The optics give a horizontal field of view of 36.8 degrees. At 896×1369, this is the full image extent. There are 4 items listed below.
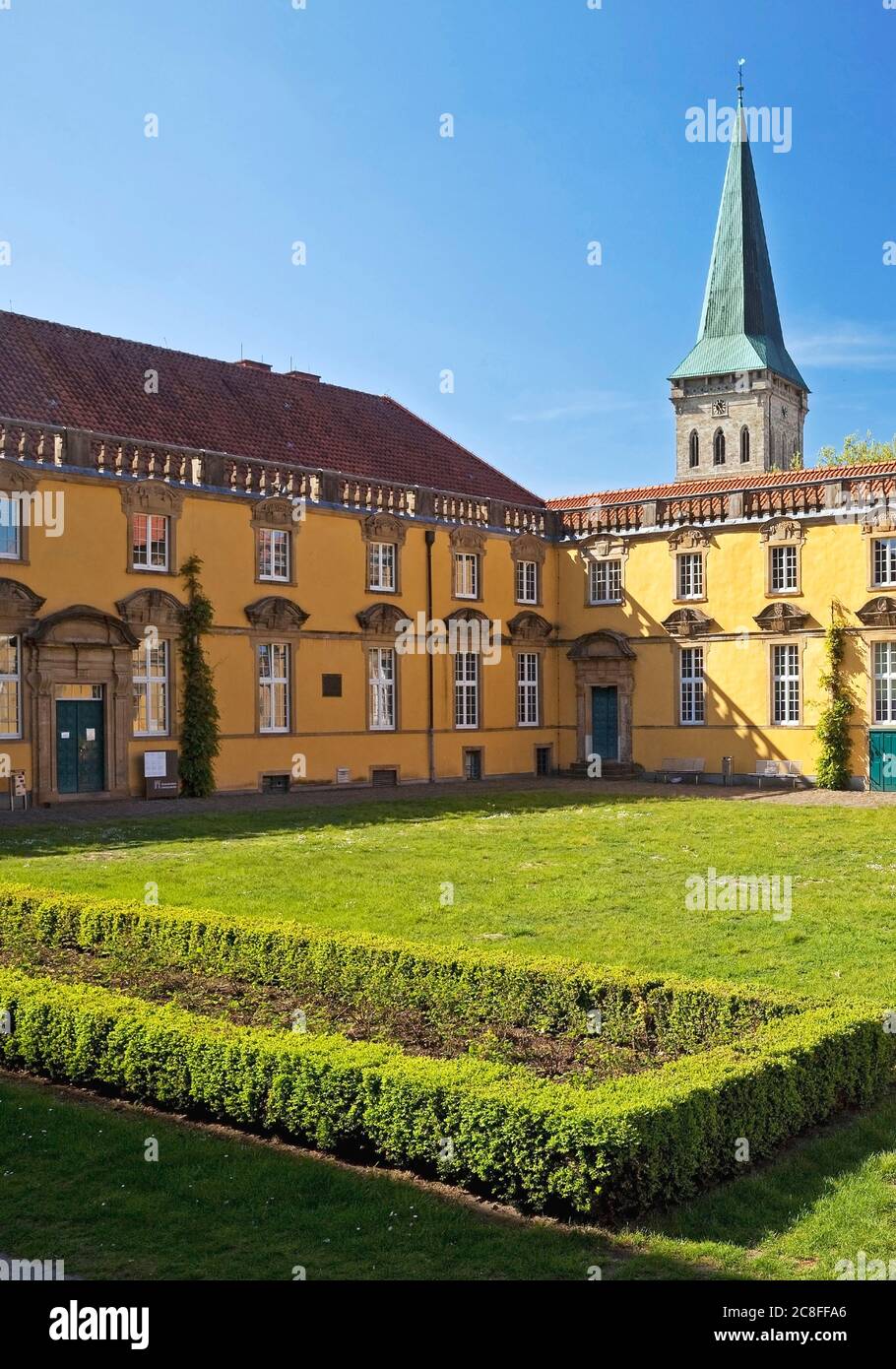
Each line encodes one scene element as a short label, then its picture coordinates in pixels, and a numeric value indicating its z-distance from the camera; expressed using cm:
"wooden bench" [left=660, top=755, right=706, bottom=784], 3638
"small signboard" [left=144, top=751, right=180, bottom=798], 2912
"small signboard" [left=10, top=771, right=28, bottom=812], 2675
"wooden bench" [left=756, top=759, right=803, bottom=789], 3456
